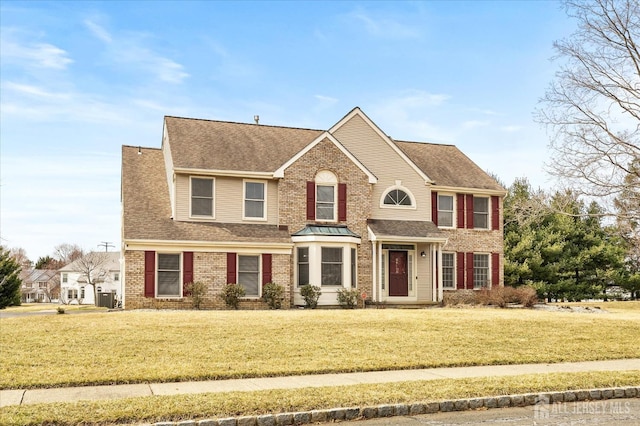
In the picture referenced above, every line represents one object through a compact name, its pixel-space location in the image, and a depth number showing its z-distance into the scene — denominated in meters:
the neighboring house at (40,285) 108.12
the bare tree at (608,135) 26.05
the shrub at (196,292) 26.05
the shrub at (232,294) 26.61
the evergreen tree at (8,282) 47.56
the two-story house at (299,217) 26.70
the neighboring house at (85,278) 89.56
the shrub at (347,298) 27.69
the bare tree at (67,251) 110.14
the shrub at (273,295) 27.02
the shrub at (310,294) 27.36
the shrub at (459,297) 31.48
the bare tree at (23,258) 110.69
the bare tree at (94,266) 85.69
